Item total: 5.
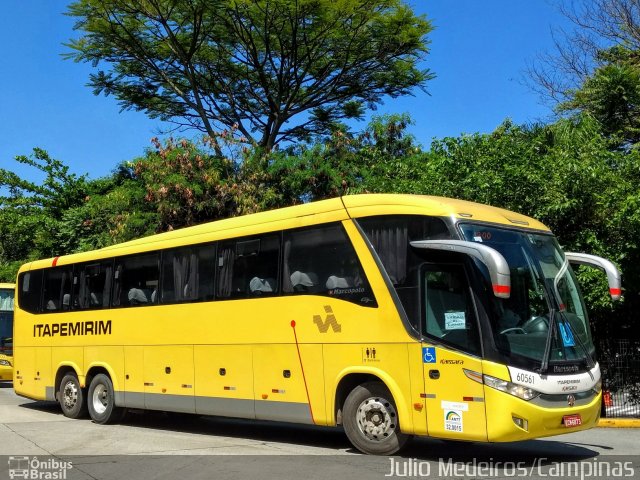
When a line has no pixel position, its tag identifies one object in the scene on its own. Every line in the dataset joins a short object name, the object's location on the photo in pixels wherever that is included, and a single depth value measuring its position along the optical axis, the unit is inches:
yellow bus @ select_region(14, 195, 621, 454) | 322.3
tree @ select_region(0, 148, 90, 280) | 1300.4
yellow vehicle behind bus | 895.1
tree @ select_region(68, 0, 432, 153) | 1035.3
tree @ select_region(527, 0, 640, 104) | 902.4
